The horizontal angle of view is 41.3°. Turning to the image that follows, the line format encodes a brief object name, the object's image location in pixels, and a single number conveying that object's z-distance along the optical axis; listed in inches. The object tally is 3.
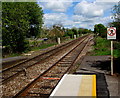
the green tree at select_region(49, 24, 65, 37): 1561.0
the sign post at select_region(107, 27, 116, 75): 289.7
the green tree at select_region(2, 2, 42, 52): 684.7
